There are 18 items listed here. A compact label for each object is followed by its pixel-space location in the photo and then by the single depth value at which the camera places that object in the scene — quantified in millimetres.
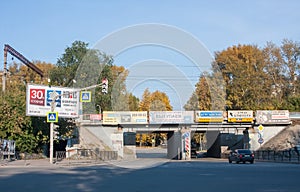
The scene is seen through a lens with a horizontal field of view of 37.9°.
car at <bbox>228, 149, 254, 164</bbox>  42375
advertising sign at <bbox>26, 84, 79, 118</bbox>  43156
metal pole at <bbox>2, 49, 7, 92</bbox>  59244
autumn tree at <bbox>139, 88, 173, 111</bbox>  83250
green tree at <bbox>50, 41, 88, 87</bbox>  85188
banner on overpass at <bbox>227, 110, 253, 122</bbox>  64125
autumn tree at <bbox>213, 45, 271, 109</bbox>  84375
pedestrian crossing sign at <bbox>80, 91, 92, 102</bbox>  41094
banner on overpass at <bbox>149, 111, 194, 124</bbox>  63438
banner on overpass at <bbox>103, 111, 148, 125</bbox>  63250
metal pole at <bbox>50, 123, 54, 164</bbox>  38156
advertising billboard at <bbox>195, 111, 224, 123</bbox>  63969
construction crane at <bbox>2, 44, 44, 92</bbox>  66062
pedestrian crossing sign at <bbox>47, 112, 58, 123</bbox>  38594
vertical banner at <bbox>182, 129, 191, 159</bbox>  63156
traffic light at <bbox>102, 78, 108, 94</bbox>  33188
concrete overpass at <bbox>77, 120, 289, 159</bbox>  63844
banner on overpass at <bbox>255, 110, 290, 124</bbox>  63969
